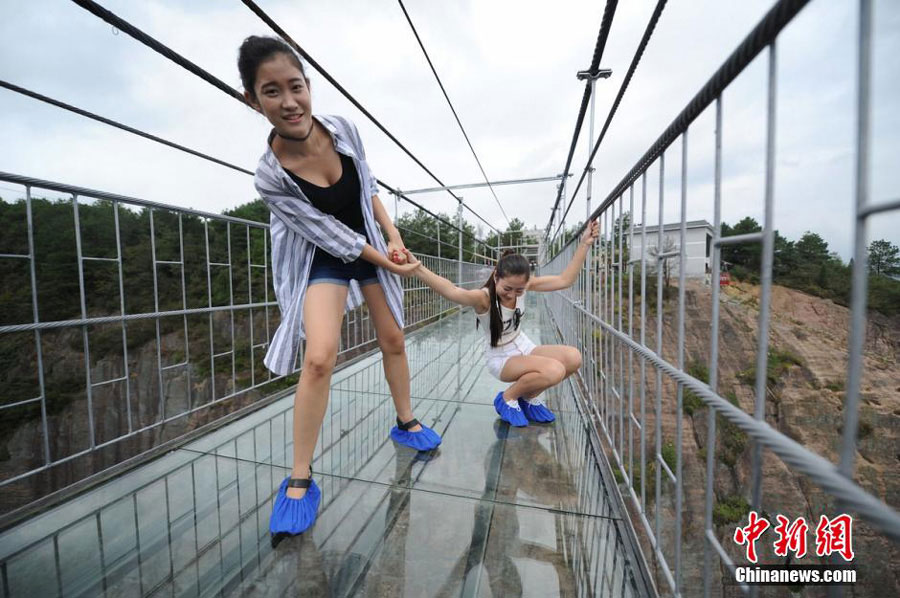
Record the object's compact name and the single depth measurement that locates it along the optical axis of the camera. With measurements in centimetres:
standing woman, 126
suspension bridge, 61
